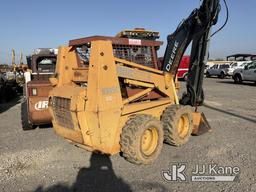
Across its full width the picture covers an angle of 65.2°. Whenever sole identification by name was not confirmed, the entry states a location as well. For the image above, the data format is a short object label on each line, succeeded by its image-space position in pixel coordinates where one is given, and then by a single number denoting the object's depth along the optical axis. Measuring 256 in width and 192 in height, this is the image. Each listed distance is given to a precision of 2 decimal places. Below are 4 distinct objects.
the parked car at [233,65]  21.59
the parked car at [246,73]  15.19
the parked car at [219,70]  22.15
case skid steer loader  3.17
